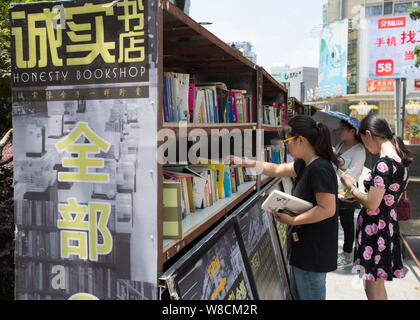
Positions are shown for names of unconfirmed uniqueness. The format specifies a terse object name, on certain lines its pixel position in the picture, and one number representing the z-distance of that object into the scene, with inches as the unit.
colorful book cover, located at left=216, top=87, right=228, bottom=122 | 127.0
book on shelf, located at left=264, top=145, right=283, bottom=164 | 207.2
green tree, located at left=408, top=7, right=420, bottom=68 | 405.4
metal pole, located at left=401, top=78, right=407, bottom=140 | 561.5
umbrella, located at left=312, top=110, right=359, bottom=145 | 175.0
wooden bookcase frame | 68.2
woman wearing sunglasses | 101.2
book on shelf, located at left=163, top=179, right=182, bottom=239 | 74.3
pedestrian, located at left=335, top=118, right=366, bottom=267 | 169.9
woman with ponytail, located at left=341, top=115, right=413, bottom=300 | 120.7
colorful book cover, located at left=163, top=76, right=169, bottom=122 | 82.8
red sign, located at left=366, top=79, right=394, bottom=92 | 1266.0
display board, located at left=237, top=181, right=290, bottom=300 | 119.4
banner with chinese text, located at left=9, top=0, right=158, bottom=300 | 66.5
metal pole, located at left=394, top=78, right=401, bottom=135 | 562.5
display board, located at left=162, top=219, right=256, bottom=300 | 73.5
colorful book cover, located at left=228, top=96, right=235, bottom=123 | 139.4
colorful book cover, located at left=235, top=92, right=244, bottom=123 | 144.7
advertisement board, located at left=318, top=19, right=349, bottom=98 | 1390.3
